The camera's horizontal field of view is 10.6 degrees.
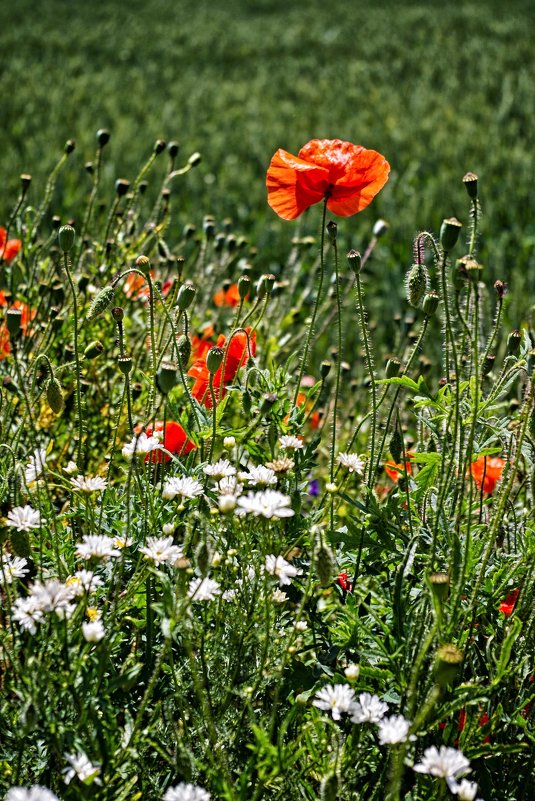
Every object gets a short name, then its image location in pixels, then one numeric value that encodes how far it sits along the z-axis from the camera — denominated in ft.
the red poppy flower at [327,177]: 5.19
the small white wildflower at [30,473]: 5.10
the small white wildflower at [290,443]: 5.02
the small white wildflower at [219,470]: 4.92
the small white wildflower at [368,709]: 4.67
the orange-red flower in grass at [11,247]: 6.14
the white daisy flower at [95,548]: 4.70
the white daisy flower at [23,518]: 4.80
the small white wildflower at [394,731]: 4.57
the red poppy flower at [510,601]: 5.04
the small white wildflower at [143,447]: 4.95
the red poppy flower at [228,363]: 5.36
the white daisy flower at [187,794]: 4.50
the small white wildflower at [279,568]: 4.74
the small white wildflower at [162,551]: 4.77
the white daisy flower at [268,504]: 4.71
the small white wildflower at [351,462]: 5.05
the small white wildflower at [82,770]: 4.55
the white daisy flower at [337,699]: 4.67
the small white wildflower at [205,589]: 4.76
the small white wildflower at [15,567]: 4.82
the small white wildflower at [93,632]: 4.62
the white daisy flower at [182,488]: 4.88
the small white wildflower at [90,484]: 4.86
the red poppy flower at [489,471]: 5.45
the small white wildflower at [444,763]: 4.54
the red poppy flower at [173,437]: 5.27
